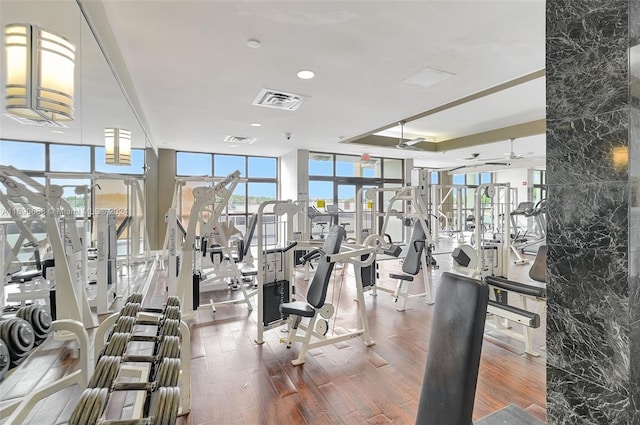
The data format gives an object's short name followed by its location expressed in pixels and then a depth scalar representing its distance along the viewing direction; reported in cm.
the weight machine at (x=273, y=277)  299
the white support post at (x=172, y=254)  324
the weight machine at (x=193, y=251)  334
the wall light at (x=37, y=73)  139
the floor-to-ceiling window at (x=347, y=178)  852
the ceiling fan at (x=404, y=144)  558
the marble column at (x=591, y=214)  145
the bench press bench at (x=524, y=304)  238
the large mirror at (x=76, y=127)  147
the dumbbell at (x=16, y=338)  119
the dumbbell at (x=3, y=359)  109
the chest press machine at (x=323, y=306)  262
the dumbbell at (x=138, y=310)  154
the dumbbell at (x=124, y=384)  99
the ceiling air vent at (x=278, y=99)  384
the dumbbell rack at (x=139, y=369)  85
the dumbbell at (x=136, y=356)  118
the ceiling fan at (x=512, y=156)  632
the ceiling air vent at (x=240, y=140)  658
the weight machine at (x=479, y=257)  346
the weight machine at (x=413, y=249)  402
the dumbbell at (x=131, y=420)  82
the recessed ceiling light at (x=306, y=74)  323
